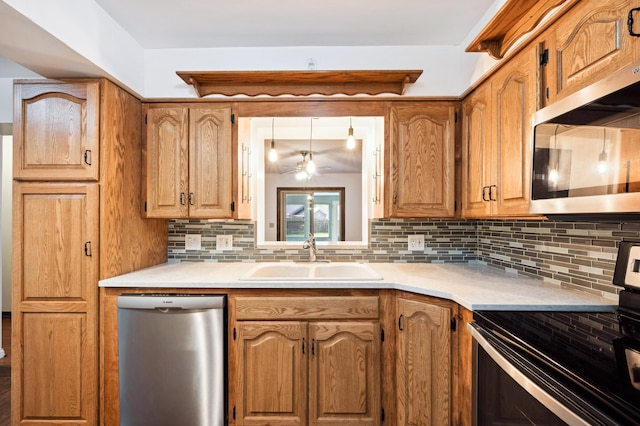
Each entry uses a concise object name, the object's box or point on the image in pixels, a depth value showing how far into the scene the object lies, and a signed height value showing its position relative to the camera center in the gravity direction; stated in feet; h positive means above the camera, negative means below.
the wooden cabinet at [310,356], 5.69 -2.53
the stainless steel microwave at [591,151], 2.85 +0.65
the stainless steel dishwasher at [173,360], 5.57 -2.56
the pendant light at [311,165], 8.31 +1.25
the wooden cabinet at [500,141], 4.71 +1.23
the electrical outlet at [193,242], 7.91 -0.71
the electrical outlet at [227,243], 7.92 -0.73
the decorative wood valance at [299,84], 6.43 +2.67
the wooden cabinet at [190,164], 6.83 +1.04
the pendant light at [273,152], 8.39 +1.59
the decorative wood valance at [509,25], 4.31 +2.77
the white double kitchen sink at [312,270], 7.10 -1.29
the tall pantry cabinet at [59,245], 5.74 -0.58
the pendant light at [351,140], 7.78 +1.77
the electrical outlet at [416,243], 7.82 -0.72
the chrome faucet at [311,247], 7.71 -0.81
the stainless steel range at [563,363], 2.38 -1.31
